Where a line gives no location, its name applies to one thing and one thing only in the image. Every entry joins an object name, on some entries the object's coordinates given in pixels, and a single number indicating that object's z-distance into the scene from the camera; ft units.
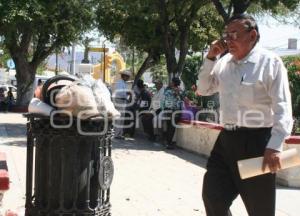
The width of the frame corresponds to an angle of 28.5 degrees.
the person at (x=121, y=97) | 47.70
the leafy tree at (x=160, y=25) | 58.03
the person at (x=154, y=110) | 44.65
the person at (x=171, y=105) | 42.19
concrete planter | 27.32
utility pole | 109.44
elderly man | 13.20
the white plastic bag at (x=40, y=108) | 15.53
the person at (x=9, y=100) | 95.81
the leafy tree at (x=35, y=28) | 66.54
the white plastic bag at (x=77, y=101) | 15.33
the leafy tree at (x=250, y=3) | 44.79
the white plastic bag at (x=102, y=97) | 15.92
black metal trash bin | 15.52
